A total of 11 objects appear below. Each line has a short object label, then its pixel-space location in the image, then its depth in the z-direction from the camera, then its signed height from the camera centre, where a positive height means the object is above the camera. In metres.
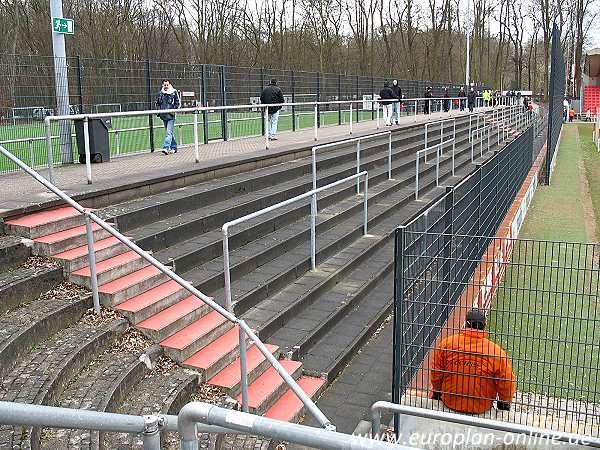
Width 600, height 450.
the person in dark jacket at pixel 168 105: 11.11 +0.20
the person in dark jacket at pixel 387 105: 20.08 +0.23
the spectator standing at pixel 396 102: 20.02 +0.31
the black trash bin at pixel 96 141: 9.55 -0.37
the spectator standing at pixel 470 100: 32.56 +0.56
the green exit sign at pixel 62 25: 8.62 +1.29
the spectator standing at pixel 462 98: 34.28 +0.69
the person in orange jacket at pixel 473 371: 4.38 -1.84
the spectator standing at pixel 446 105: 34.53 +0.34
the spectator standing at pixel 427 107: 27.21 +0.20
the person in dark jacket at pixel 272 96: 13.33 +0.39
